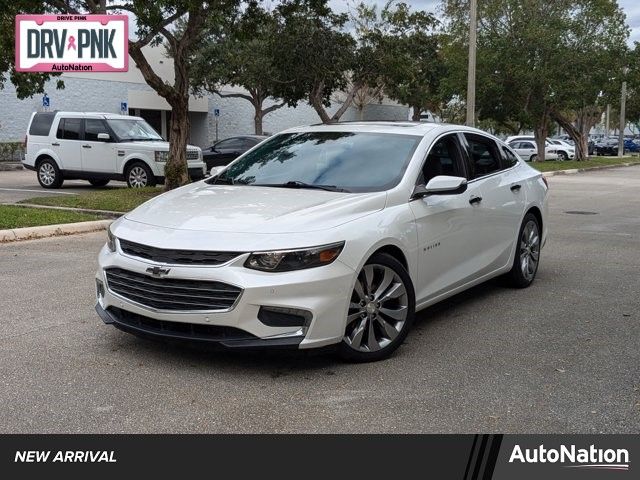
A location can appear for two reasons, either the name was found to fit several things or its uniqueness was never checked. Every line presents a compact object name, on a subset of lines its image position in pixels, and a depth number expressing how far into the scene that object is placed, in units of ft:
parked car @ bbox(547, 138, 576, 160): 142.31
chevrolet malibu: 14.82
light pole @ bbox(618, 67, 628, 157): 119.37
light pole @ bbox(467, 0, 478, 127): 71.61
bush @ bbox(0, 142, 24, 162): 101.45
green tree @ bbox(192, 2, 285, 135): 110.01
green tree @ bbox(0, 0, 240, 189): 47.73
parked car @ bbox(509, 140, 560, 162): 131.54
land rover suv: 58.13
